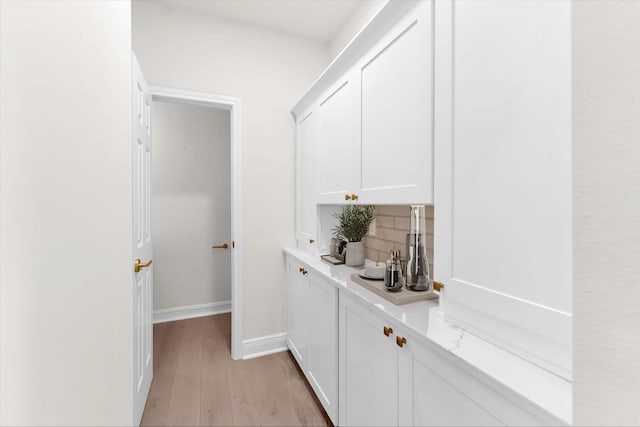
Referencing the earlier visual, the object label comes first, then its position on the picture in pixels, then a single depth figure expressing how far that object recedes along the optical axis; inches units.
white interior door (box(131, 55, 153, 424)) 59.7
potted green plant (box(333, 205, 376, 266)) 72.2
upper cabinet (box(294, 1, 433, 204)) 41.8
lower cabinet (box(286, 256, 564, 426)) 27.5
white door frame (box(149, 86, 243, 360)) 91.5
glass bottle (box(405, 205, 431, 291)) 47.7
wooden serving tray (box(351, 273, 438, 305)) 43.7
